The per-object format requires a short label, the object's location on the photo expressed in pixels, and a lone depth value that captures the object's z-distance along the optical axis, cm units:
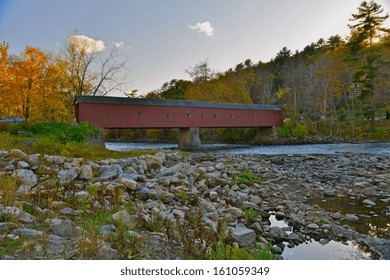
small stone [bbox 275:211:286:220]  413
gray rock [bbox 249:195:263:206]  478
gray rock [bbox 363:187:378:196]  552
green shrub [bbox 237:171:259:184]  616
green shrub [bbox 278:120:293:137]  2734
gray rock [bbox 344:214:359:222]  407
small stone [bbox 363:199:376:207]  481
